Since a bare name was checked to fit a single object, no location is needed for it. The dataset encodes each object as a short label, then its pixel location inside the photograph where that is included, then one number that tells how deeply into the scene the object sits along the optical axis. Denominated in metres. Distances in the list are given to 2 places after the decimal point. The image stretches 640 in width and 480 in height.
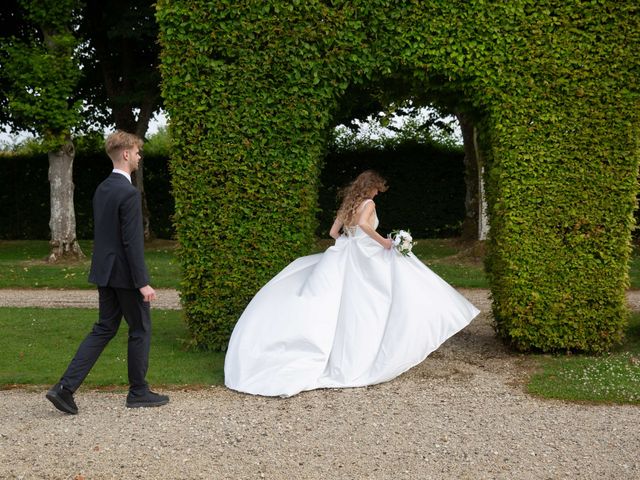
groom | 6.34
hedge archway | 8.21
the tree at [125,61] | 19.31
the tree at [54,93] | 18.03
